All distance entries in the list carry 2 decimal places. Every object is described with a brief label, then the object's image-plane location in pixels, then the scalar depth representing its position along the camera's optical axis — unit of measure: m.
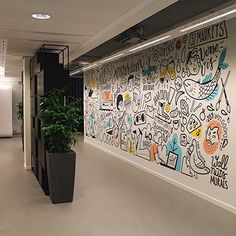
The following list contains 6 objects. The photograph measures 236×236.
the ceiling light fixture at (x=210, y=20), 3.34
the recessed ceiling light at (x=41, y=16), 3.75
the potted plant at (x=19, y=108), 10.78
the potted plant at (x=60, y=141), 4.57
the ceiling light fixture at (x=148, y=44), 4.72
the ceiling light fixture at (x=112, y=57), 6.45
